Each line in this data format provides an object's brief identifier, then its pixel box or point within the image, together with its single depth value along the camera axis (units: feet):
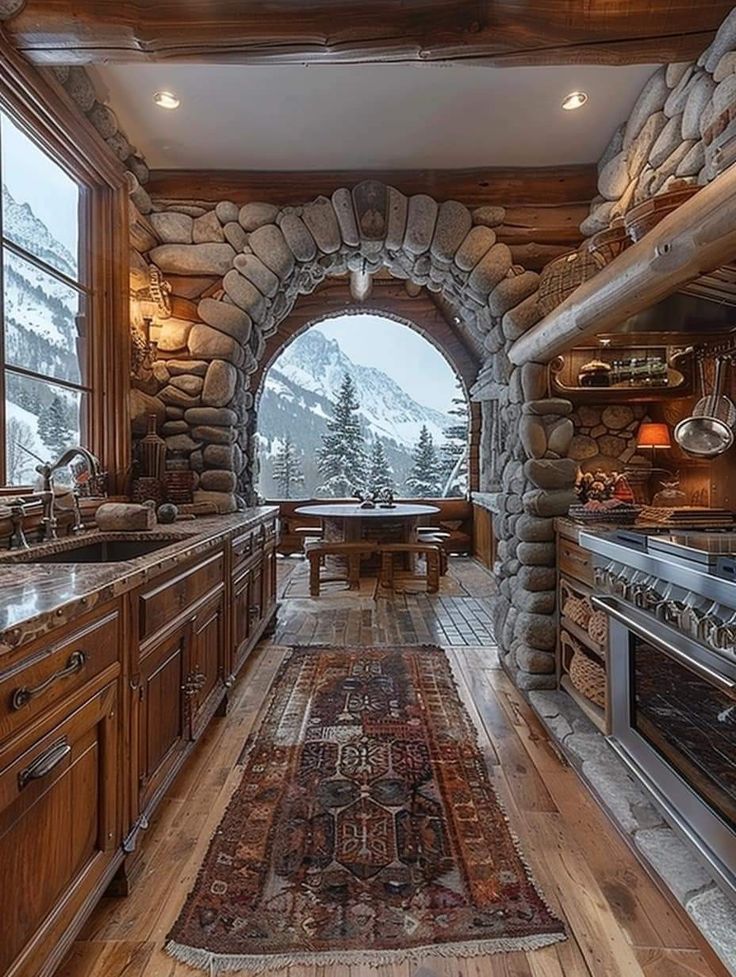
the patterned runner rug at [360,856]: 5.01
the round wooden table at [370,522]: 19.85
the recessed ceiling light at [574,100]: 9.91
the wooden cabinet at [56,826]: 3.65
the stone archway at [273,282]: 11.83
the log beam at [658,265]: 5.14
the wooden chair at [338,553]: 19.33
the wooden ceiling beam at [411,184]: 12.27
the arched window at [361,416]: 31.65
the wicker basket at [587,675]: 8.38
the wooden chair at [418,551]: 20.13
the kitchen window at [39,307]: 8.15
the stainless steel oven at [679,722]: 5.10
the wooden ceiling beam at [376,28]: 7.47
